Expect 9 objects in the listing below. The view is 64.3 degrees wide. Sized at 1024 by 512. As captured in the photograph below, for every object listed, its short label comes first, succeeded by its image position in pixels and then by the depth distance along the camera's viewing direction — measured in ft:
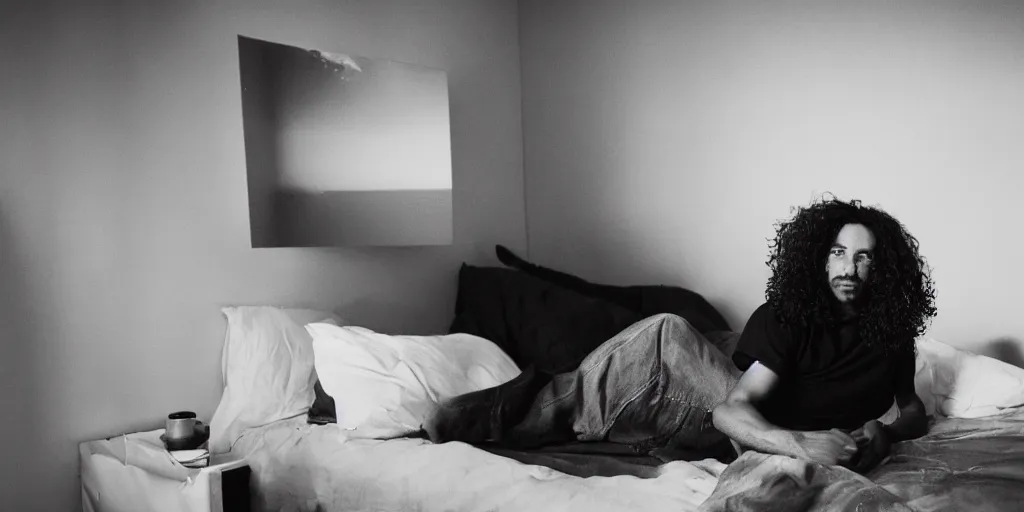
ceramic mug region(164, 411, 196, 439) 6.72
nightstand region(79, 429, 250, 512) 6.22
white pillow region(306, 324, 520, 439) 6.82
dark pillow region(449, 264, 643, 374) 8.87
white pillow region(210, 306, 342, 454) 7.59
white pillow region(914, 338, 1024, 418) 6.93
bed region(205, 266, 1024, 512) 4.56
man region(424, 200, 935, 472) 5.43
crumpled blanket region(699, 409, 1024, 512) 4.38
